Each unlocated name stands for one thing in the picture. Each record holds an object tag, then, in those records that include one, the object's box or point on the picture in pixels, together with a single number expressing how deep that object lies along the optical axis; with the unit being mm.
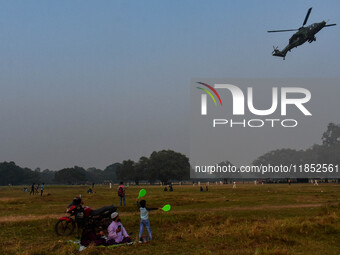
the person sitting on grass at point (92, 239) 13203
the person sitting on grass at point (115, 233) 13203
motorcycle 14992
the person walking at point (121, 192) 27031
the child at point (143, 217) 13719
